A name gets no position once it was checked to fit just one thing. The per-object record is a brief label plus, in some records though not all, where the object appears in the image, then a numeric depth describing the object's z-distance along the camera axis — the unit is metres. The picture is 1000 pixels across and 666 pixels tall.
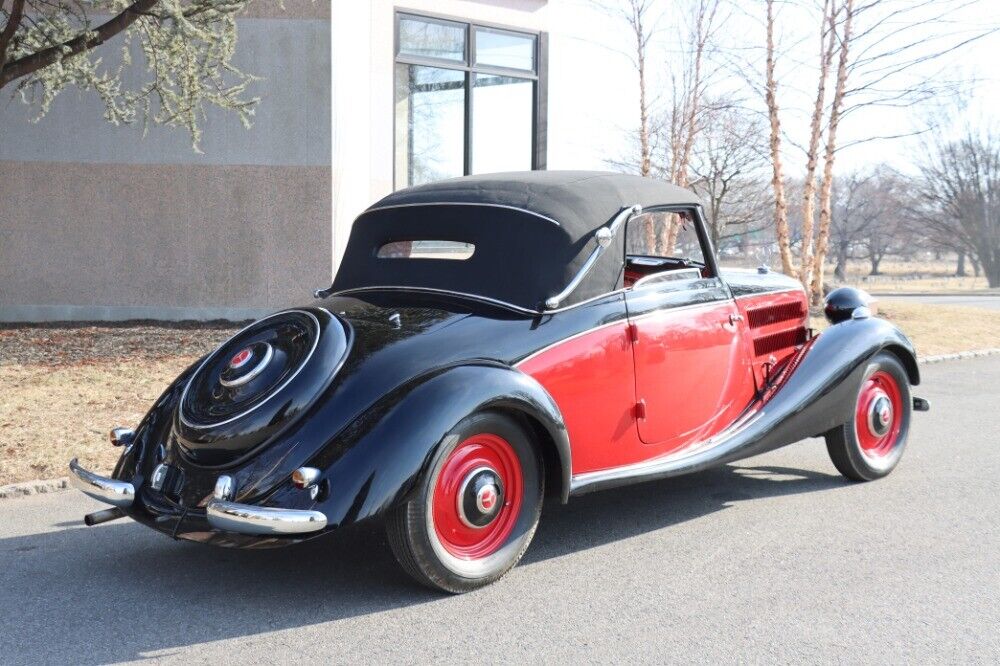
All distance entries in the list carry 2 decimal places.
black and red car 3.98
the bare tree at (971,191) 54.69
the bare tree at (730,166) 22.04
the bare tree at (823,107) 16.75
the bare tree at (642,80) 20.48
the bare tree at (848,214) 71.44
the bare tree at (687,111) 19.95
